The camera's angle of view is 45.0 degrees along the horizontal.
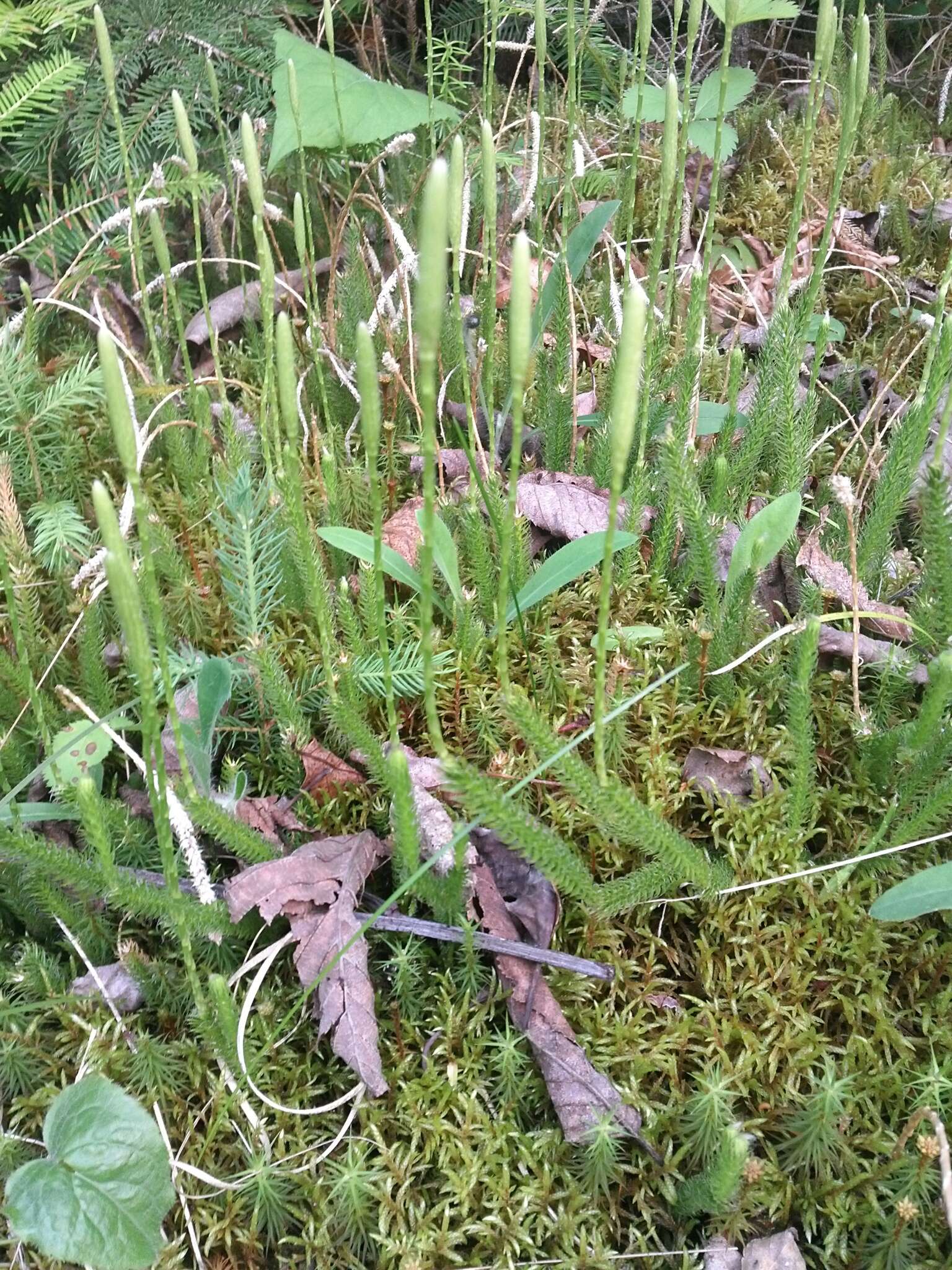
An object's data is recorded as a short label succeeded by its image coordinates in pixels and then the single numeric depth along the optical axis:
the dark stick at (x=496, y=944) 0.34
